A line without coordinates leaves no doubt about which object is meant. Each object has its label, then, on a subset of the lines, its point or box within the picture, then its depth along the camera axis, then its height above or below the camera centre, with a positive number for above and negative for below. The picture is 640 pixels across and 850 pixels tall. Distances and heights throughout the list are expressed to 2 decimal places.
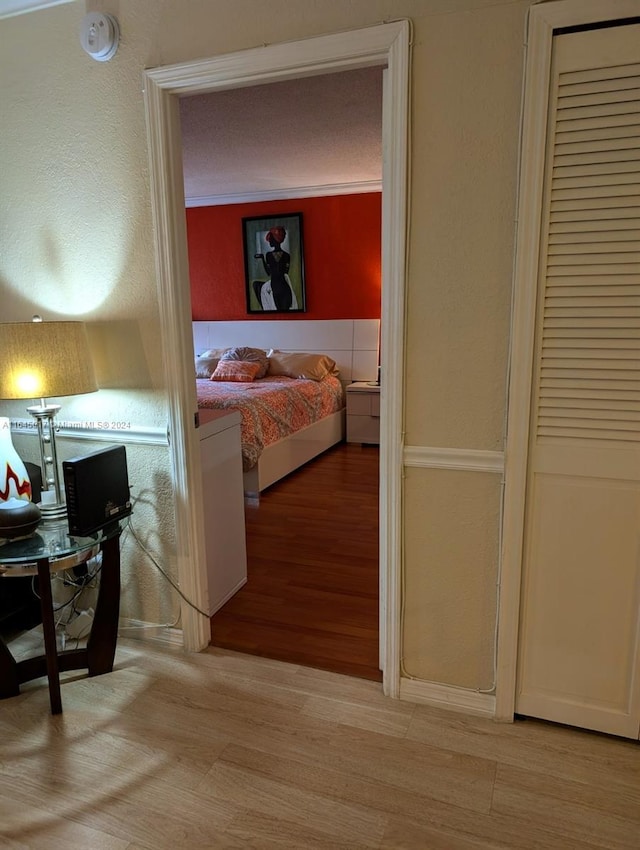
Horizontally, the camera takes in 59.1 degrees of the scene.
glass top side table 1.90 -0.99
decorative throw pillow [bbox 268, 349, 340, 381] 5.55 -0.55
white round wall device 1.96 +0.95
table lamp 1.95 -0.17
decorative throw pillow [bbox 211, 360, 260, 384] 5.33 -0.57
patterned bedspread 4.11 -0.77
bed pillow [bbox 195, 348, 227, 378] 5.64 -0.52
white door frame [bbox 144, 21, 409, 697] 1.72 +0.19
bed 4.16 -0.76
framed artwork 5.87 +0.48
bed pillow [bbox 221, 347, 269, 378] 5.65 -0.46
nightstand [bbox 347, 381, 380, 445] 5.55 -1.02
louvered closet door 1.55 -0.31
